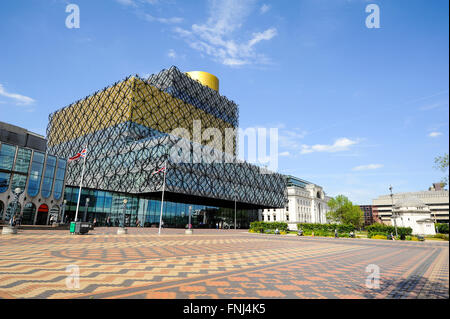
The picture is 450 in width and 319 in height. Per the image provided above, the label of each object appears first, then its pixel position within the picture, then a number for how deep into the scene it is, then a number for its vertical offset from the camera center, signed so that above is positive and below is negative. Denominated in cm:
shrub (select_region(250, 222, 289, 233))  5222 -271
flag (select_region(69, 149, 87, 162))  2731 +569
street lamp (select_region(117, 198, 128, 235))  3044 -276
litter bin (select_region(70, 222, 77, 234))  2587 -211
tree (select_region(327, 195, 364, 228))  9112 +180
